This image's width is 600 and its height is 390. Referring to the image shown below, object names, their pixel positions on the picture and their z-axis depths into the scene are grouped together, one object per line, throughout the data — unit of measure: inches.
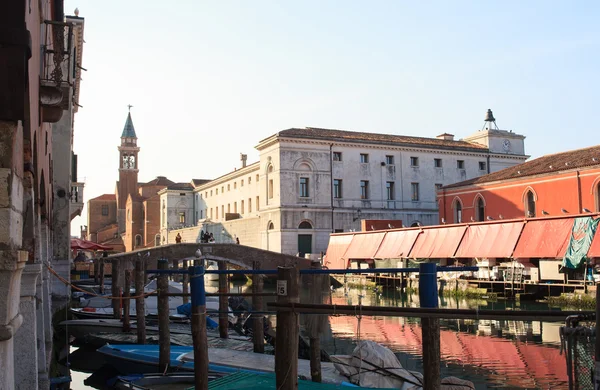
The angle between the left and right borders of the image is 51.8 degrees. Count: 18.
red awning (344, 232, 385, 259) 1219.2
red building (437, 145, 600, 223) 1075.9
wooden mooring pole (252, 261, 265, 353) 391.2
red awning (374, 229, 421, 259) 1131.9
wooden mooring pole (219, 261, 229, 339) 451.5
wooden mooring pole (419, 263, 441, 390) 184.7
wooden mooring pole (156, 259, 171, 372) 342.0
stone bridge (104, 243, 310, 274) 1089.0
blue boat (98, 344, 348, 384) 308.7
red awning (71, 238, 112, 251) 1035.3
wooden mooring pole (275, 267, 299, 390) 197.9
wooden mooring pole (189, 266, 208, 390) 247.3
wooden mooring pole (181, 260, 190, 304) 670.9
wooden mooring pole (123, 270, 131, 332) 489.7
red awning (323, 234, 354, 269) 1318.9
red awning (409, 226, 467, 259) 1040.2
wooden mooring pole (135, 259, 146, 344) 430.6
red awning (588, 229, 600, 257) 784.3
